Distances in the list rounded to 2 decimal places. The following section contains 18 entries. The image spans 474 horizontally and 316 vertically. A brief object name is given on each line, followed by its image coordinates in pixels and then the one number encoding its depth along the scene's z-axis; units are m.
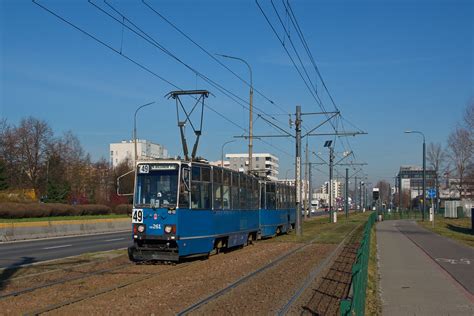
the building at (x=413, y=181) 90.69
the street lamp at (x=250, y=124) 36.44
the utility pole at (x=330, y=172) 53.34
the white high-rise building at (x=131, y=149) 116.66
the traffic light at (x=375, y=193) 70.64
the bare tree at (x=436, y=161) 73.64
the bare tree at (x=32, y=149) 64.25
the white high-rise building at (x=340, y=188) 180.38
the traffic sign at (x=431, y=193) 51.91
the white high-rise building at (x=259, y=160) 158.62
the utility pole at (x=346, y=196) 69.97
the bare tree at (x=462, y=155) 62.69
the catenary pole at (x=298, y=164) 33.16
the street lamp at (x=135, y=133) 47.05
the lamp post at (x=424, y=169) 53.50
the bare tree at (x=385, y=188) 149.45
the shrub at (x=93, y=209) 48.77
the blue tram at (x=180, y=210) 17.20
